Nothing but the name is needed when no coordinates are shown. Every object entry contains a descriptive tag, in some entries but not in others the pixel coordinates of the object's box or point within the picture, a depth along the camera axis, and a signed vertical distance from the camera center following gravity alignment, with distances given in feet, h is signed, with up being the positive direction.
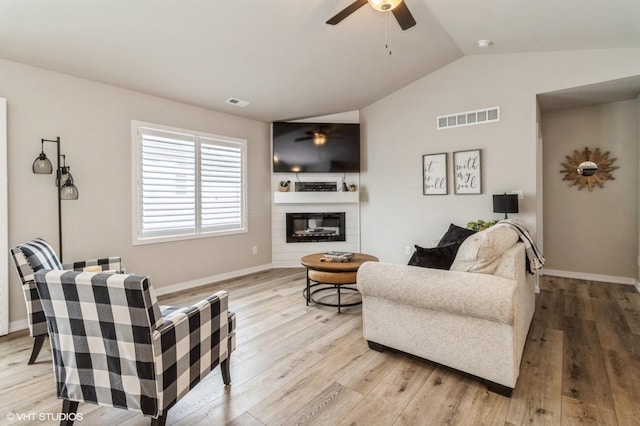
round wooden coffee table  10.89 -2.17
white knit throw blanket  8.52 -1.21
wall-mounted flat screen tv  17.63 +3.65
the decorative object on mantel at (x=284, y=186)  17.76 +1.49
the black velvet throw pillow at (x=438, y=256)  7.15 -1.06
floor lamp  9.92 +1.34
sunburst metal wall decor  14.74 +1.98
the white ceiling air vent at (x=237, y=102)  14.32 +5.21
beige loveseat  6.25 -2.17
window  12.84 +1.35
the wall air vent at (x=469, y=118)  13.86 +4.31
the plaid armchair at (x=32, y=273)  7.35 -1.42
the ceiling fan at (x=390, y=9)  7.75 +5.22
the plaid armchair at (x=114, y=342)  4.64 -2.05
